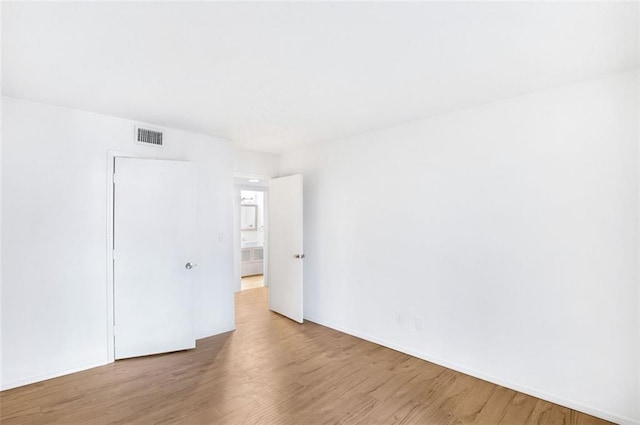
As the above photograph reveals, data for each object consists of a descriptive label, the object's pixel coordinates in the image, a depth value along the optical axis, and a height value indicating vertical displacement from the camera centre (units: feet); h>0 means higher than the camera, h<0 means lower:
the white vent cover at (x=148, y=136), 10.62 +2.69
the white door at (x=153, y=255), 10.16 -1.59
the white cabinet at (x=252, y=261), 24.01 -4.08
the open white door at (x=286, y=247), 14.03 -1.75
